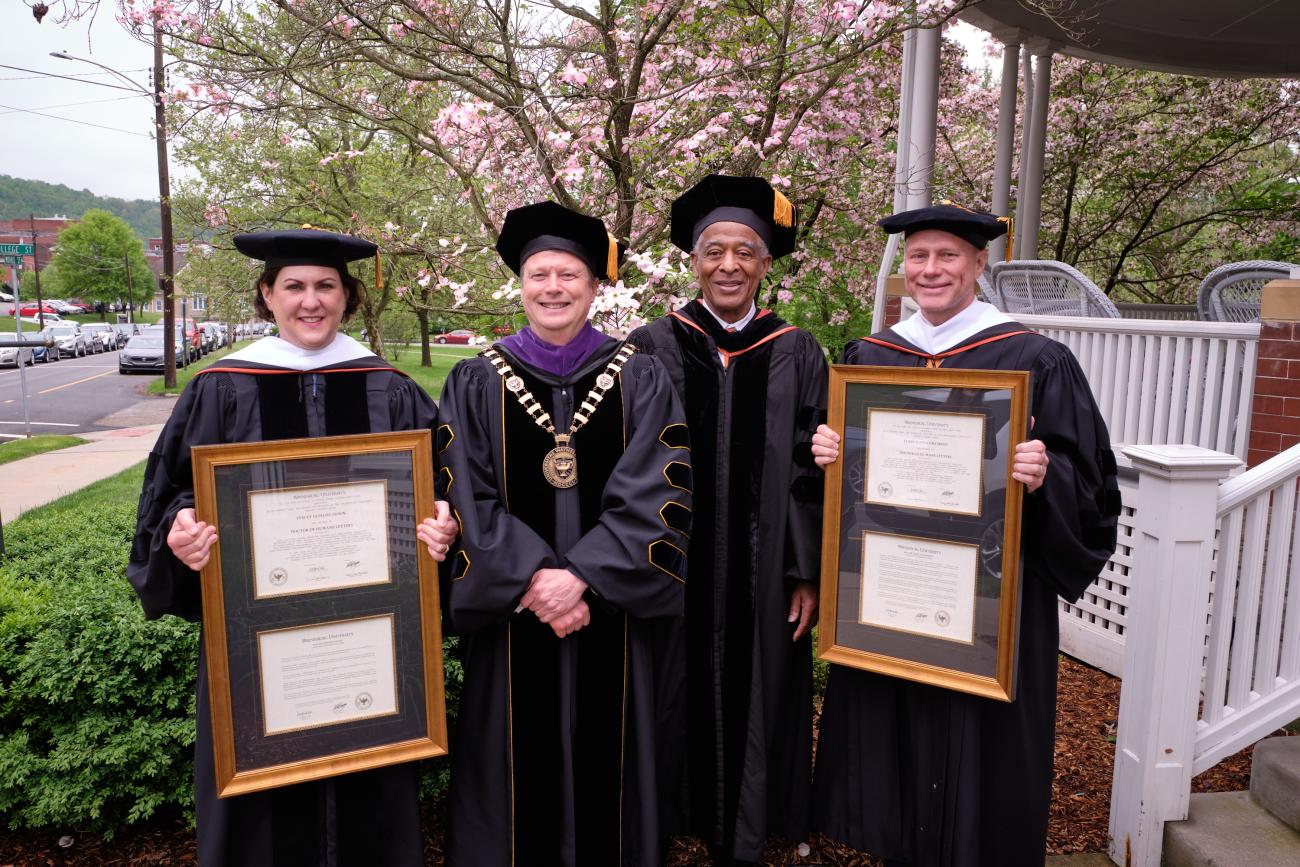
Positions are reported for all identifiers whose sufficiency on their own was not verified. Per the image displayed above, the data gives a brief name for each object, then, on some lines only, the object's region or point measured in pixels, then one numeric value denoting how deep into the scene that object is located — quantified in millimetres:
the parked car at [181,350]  32656
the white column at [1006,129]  7883
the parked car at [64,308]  83988
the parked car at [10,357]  31719
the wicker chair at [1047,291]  5164
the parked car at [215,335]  49331
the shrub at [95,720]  2947
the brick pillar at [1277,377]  3949
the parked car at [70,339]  39188
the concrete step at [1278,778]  2934
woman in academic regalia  2299
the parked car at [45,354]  35744
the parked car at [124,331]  49819
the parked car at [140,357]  30047
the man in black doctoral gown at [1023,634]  2492
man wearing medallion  2455
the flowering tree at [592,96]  4742
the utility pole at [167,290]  21539
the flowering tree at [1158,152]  11031
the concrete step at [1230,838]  2785
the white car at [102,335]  43062
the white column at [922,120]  5926
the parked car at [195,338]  40906
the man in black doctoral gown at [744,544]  2801
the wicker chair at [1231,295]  5227
